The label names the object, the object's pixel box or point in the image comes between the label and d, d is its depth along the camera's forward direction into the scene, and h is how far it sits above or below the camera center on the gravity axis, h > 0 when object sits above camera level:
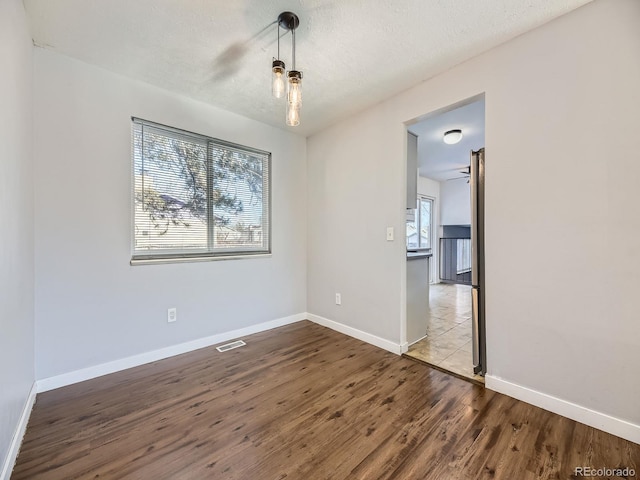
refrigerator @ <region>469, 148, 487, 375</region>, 2.14 -0.16
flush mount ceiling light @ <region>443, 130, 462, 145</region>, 3.58 +1.40
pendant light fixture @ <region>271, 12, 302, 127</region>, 1.61 +0.96
